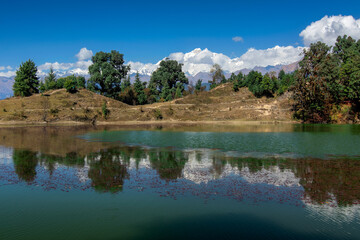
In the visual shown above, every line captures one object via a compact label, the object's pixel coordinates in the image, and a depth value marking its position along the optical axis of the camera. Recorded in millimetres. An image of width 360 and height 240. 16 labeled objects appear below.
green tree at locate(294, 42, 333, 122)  99562
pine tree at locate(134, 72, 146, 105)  145625
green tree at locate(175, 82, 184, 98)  148750
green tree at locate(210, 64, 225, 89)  193725
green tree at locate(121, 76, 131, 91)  167050
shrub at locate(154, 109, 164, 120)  116438
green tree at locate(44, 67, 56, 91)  134762
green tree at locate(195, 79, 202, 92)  179962
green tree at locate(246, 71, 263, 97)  137012
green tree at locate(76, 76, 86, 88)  144000
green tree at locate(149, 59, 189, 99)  161375
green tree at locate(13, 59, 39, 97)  120000
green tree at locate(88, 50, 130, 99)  138500
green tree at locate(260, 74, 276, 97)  134875
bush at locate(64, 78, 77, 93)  125250
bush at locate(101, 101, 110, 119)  112062
